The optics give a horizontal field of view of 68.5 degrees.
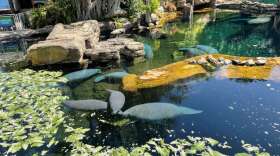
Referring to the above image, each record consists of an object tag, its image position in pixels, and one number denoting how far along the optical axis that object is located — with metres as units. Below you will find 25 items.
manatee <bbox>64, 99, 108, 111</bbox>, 7.28
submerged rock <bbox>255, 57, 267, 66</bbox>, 9.66
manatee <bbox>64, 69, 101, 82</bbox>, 9.10
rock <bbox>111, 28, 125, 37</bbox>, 14.61
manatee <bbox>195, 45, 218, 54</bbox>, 11.29
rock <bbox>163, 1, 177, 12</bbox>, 19.64
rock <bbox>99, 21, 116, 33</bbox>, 15.46
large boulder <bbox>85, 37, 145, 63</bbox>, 10.77
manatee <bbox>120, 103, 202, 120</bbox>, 6.78
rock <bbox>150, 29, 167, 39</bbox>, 14.47
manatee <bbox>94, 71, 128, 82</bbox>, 9.10
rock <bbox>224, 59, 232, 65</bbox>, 9.89
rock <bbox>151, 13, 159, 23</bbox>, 16.63
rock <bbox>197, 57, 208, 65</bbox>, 9.89
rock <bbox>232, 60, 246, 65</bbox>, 9.75
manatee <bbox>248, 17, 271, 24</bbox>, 17.35
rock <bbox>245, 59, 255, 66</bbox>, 9.65
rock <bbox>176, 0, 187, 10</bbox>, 20.08
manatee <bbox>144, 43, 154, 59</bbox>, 11.27
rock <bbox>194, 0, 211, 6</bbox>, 20.37
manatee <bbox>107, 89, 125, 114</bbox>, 7.20
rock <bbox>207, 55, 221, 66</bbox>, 9.82
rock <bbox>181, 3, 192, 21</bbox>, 18.16
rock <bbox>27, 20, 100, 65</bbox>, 10.29
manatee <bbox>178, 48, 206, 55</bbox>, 11.19
